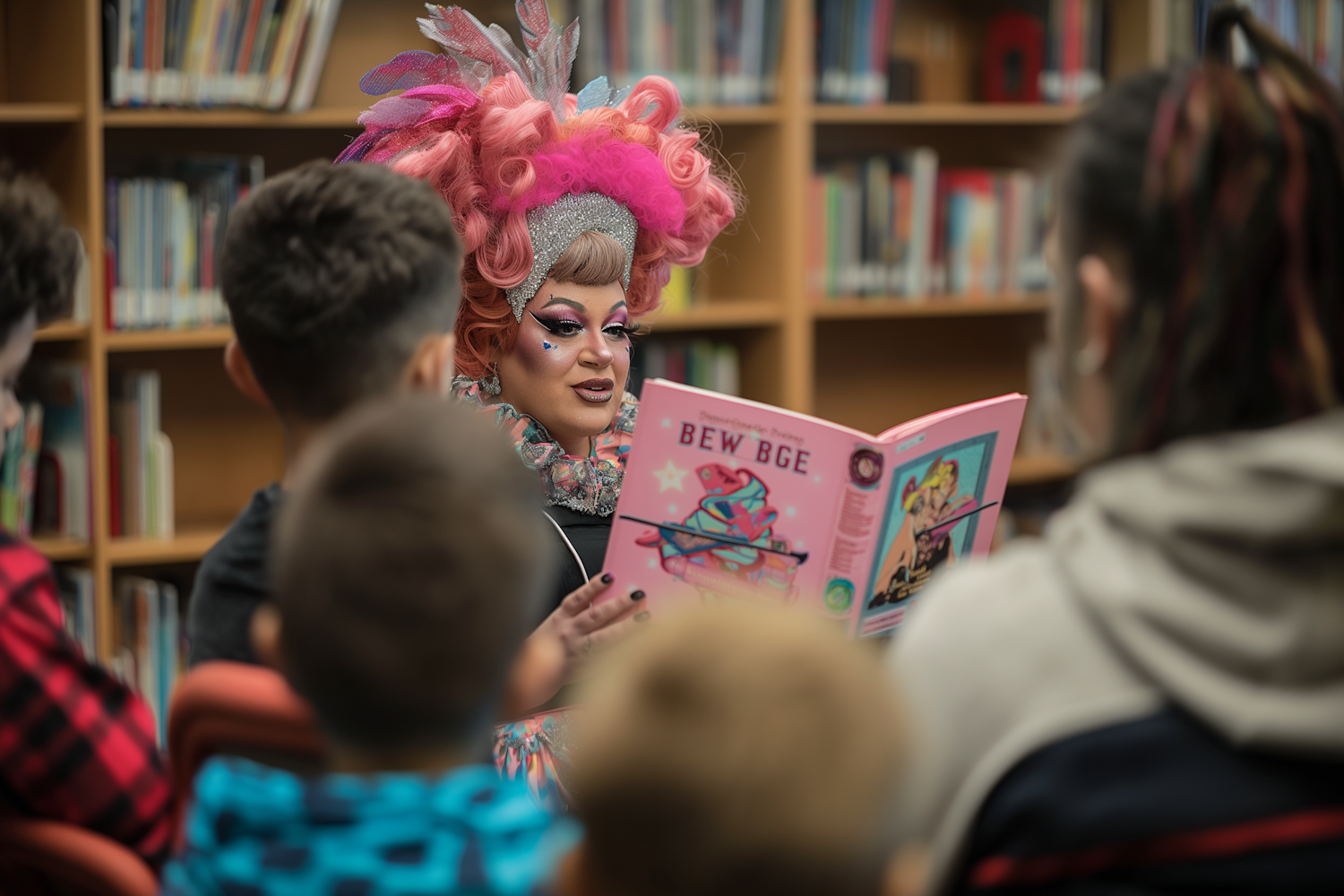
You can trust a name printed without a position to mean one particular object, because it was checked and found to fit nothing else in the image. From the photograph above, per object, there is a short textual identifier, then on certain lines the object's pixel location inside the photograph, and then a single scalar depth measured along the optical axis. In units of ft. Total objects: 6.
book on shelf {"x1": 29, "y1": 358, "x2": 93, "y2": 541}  13.34
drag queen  11.24
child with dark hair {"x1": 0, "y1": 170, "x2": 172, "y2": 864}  9.34
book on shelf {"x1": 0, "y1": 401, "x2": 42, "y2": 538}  13.24
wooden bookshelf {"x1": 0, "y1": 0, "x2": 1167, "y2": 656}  13.39
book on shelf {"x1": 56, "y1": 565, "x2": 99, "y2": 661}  13.44
